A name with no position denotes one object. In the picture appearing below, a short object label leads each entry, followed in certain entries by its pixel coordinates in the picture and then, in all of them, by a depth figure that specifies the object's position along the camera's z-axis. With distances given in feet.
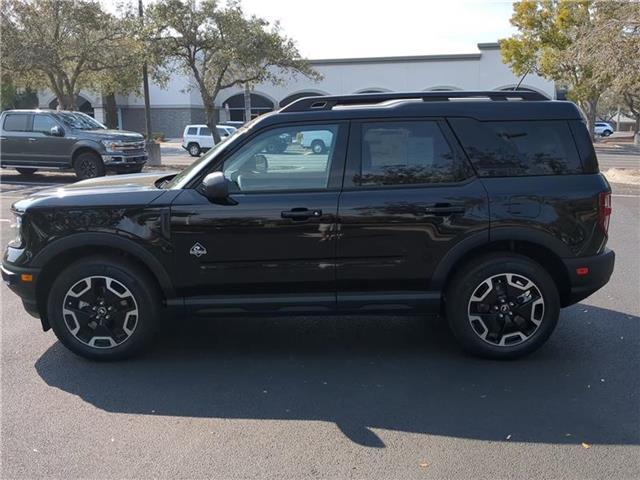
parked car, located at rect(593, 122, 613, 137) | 197.26
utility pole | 70.79
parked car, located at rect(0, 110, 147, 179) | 52.75
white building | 160.25
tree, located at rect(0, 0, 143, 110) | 70.95
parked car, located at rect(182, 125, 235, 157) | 110.42
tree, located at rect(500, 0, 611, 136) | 105.91
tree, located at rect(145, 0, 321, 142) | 77.82
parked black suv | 14.42
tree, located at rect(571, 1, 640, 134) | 51.03
